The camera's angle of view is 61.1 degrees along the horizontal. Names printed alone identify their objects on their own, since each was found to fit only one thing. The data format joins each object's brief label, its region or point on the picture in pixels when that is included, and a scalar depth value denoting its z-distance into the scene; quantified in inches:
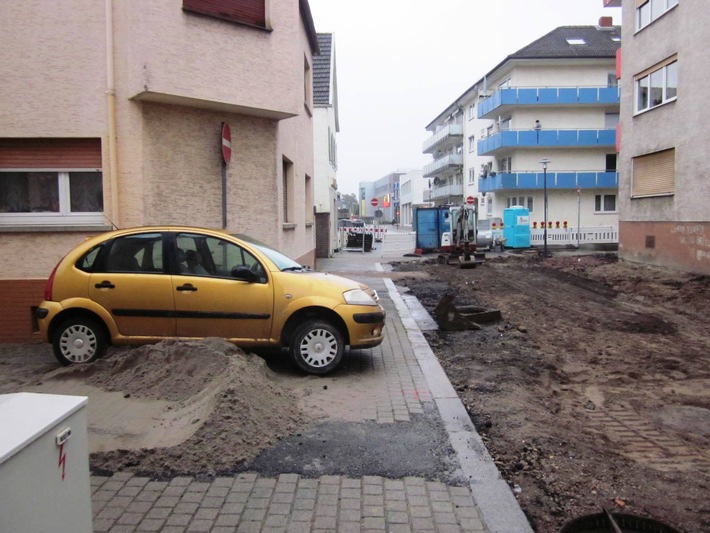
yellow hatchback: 262.1
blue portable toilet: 1334.9
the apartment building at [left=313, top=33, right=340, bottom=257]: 959.0
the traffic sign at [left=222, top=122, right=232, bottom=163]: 347.9
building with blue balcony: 1675.7
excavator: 901.2
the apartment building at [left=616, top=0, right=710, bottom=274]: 655.1
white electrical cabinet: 74.9
